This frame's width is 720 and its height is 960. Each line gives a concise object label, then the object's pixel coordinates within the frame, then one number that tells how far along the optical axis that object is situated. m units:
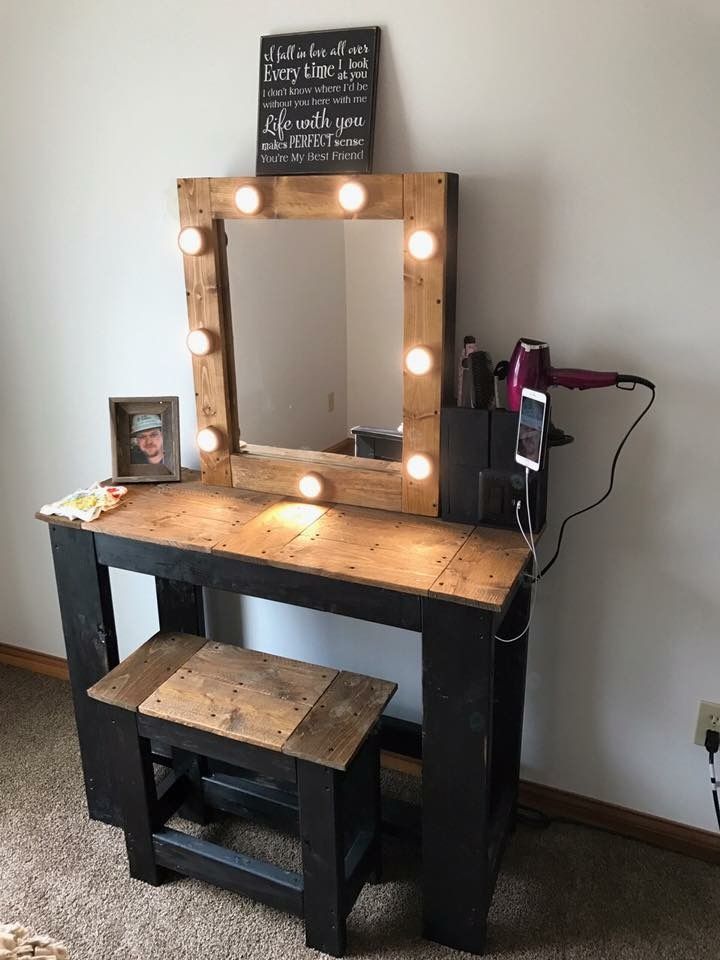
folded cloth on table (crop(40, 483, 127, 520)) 1.72
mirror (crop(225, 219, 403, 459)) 1.62
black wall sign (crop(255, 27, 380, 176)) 1.59
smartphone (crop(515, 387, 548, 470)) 1.42
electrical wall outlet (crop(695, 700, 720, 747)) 1.71
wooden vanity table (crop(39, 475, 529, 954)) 1.42
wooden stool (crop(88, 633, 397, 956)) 1.48
